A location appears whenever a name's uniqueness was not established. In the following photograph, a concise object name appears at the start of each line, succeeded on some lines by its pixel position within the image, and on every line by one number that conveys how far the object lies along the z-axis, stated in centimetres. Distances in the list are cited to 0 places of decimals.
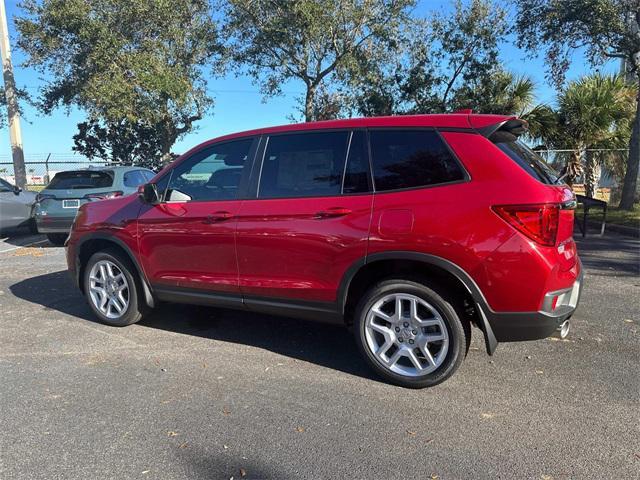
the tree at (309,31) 1689
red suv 312
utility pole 1572
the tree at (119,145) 2606
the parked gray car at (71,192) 918
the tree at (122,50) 1712
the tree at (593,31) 1046
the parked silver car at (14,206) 1056
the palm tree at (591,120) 1401
